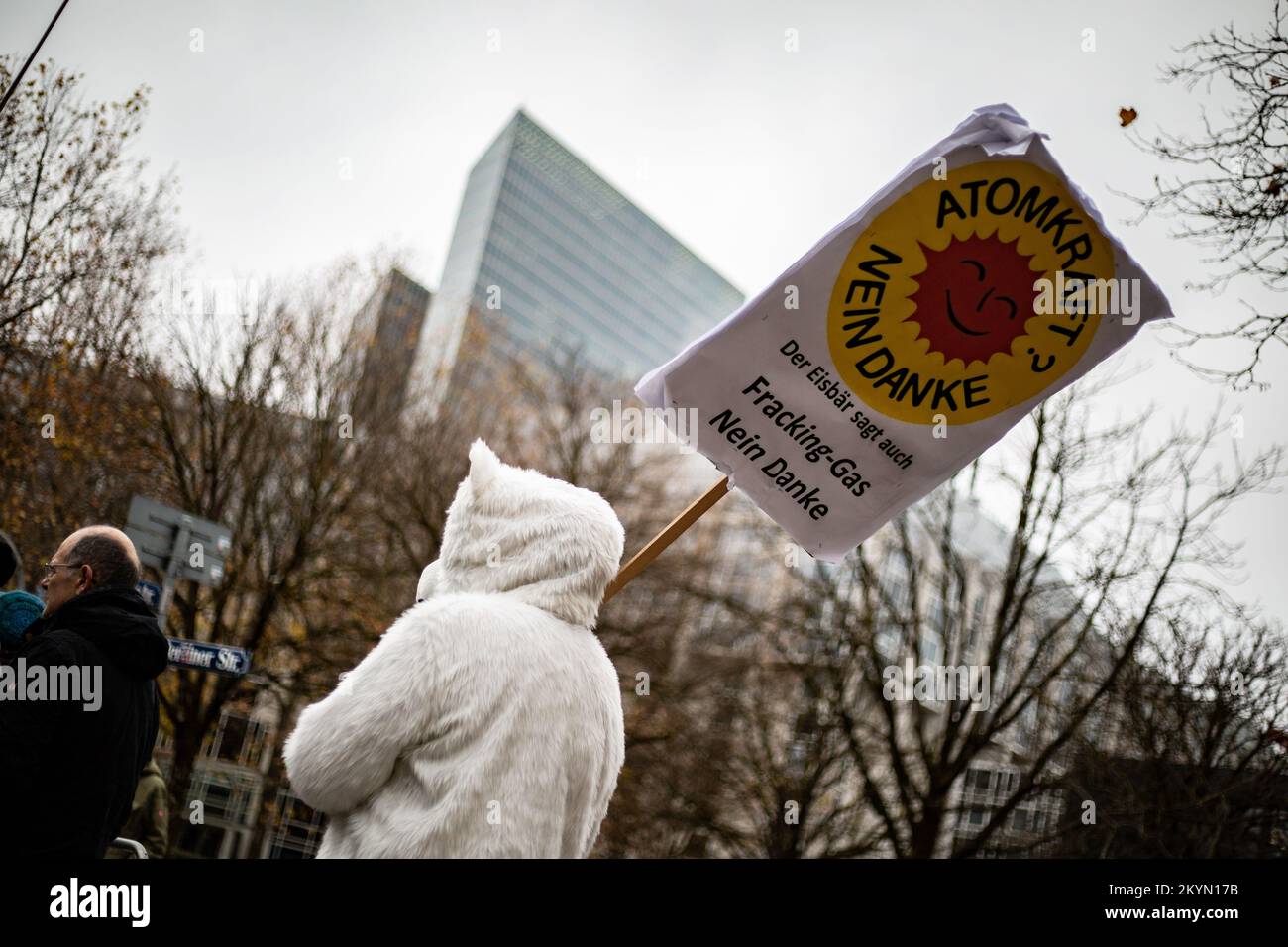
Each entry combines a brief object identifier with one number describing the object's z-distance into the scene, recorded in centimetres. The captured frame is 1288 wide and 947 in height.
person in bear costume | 284
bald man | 323
